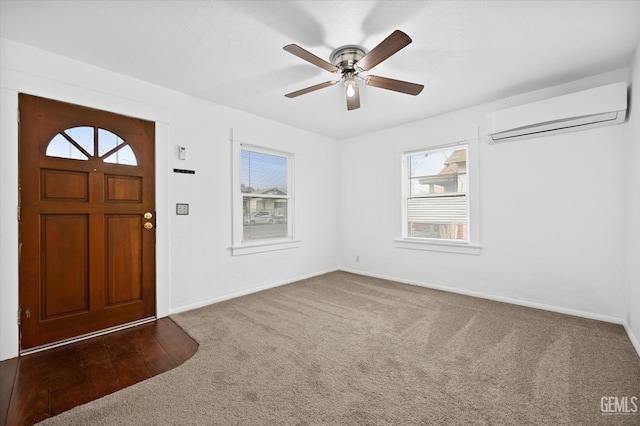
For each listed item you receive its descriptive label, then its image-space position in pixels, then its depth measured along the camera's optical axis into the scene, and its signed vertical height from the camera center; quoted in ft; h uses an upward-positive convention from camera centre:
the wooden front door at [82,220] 7.55 -0.23
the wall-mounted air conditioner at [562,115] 8.44 +3.28
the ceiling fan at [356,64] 6.13 +3.78
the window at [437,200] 12.59 +0.57
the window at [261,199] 12.32 +0.64
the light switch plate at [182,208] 10.39 +0.17
